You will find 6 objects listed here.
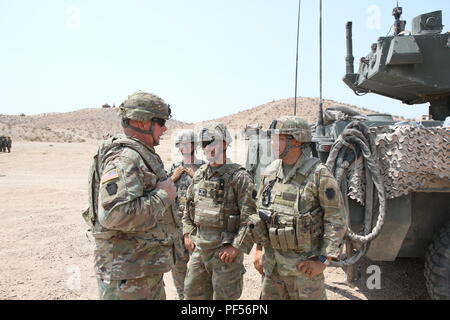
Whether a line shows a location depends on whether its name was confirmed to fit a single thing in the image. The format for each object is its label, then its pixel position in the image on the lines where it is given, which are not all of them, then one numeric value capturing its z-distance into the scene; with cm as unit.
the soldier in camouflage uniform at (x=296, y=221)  269
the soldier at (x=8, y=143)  2101
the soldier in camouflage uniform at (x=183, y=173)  388
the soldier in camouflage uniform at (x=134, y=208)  222
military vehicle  334
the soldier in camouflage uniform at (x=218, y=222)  320
